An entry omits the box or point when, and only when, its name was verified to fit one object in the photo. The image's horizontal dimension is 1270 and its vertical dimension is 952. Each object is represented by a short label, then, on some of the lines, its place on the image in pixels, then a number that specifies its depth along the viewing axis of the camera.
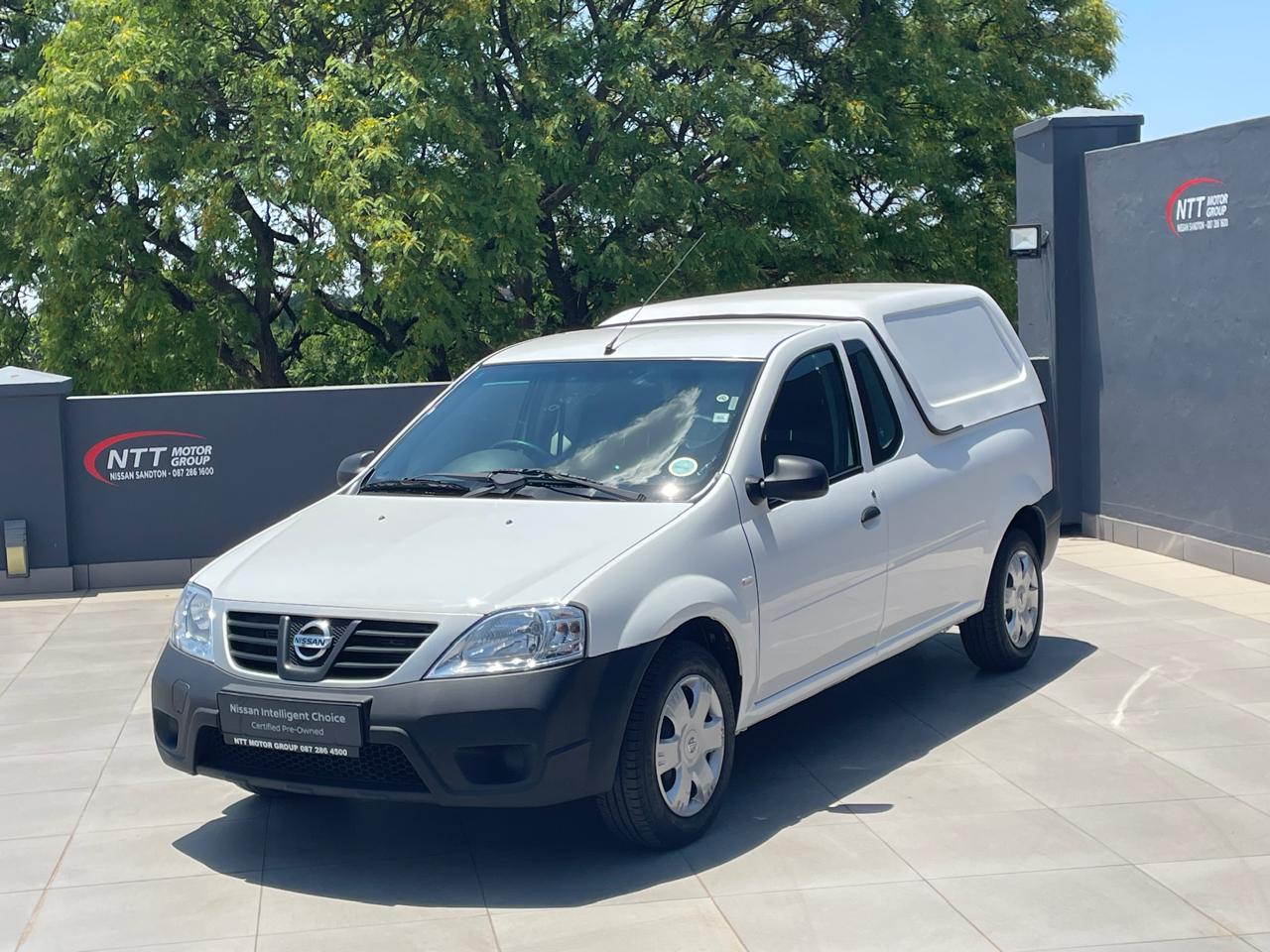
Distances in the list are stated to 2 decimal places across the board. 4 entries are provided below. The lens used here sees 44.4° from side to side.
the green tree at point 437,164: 18.55
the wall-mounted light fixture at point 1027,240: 12.55
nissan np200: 5.09
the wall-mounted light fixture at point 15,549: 11.54
